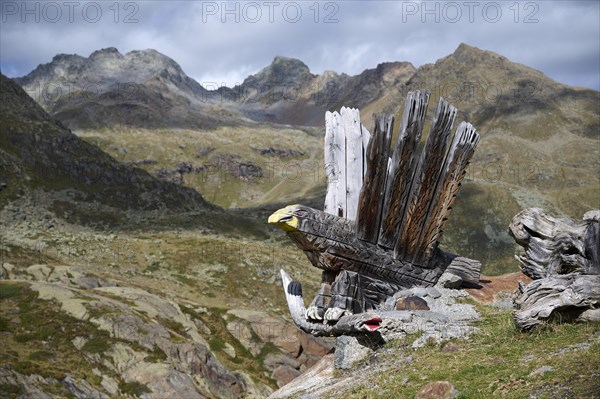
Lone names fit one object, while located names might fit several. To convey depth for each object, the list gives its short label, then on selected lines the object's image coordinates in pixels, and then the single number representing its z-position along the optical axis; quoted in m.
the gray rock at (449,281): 16.44
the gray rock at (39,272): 53.22
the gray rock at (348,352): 13.31
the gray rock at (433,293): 15.47
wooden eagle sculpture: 14.68
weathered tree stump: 10.80
